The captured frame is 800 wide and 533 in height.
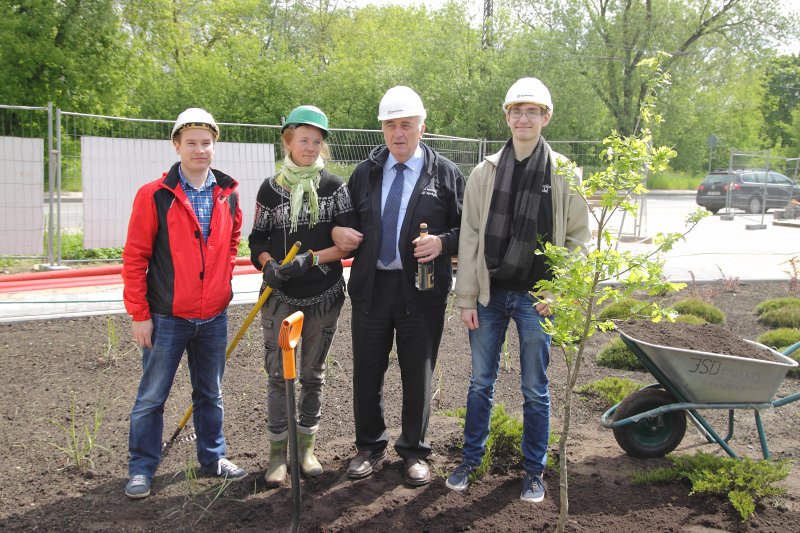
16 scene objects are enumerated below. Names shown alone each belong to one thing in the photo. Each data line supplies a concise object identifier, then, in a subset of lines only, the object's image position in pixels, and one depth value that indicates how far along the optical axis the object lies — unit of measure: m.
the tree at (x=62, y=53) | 15.28
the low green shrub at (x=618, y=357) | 5.94
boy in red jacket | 3.48
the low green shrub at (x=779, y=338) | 6.34
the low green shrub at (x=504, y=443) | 3.95
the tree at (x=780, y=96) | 47.56
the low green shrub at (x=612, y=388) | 4.96
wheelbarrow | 3.74
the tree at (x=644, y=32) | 33.94
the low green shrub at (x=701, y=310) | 7.16
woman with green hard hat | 3.59
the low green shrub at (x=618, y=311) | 6.73
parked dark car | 23.00
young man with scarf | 3.45
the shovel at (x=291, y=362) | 2.79
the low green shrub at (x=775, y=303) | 7.60
